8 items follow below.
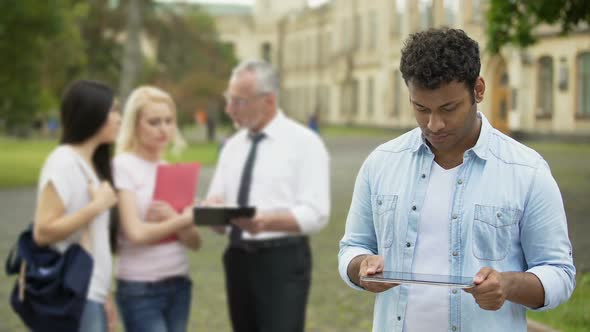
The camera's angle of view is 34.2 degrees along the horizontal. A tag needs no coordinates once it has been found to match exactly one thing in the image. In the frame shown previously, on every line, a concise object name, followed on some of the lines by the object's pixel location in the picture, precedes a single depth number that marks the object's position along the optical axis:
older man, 5.59
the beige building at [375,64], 39.16
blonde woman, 5.36
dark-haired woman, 4.86
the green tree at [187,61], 46.28
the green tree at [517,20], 14.80
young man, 2.80
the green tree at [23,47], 24.67
